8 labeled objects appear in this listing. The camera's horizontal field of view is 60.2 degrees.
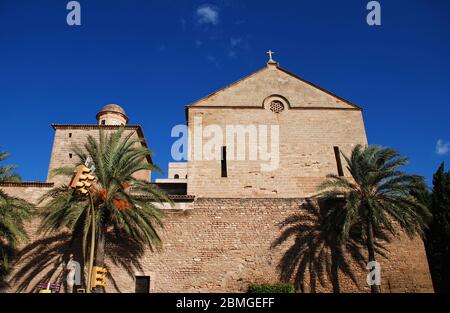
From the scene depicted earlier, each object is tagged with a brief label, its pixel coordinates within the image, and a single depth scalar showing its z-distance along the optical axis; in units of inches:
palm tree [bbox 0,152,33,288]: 591.2
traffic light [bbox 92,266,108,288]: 395.5
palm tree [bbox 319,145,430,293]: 608.1
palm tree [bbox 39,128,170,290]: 581.5
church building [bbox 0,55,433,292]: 663.1
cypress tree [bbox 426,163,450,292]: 787.4
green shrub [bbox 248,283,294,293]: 638.5
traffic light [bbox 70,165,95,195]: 337.4
